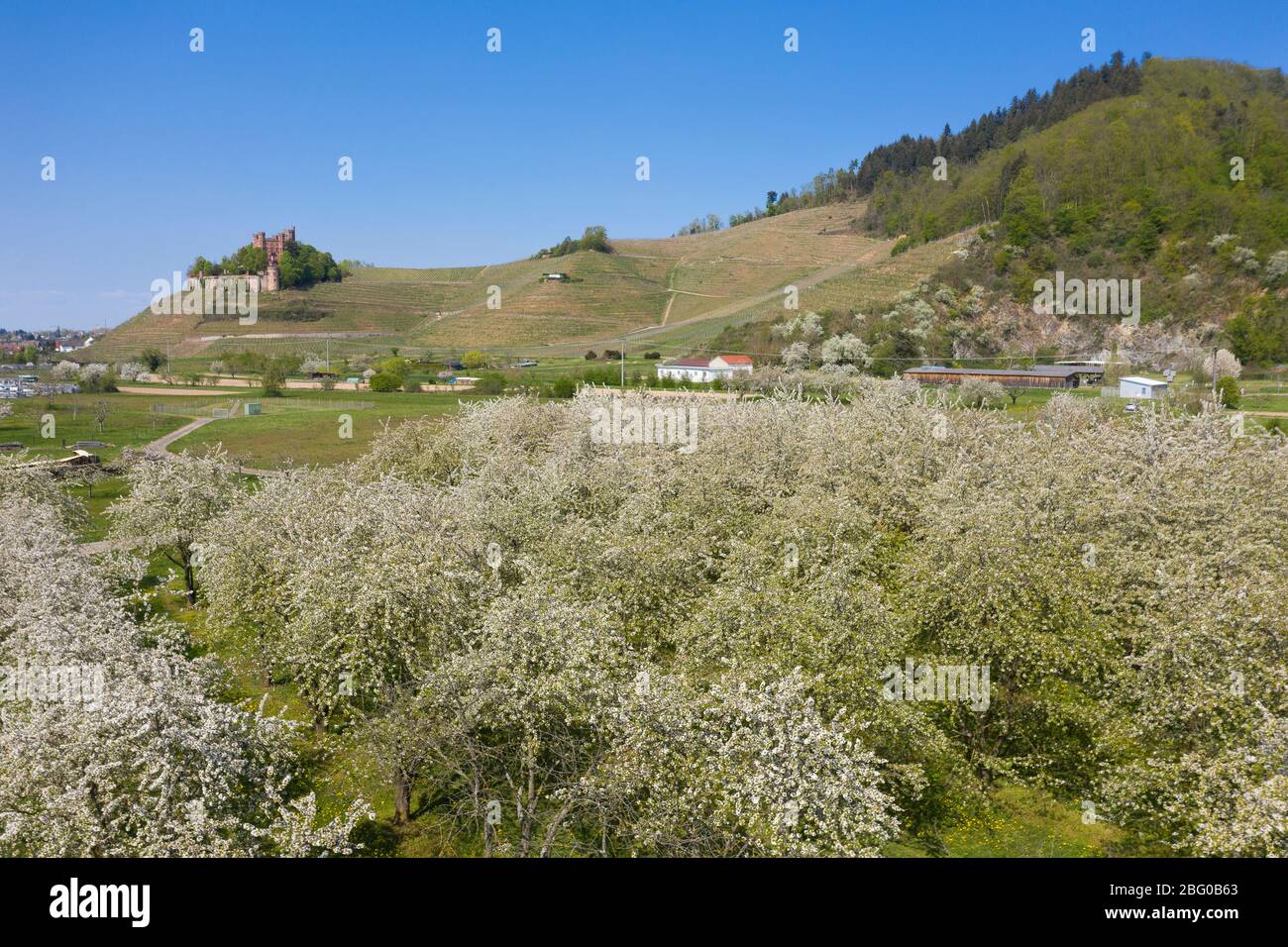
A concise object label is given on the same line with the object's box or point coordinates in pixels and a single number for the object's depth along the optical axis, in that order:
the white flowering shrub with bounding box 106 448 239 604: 37.62
